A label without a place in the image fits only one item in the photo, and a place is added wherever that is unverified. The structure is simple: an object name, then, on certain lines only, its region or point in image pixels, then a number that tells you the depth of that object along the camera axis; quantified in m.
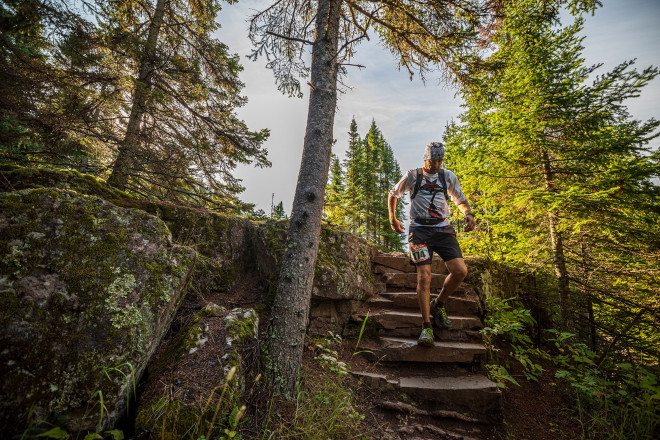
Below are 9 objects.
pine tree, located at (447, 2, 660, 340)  4.31
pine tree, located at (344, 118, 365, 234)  19.72
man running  3.86
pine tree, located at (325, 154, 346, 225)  20.82
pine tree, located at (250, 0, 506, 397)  2.87
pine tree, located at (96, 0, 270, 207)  6.33
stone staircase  3.18
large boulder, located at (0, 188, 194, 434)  1.65
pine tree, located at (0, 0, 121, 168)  4.50
